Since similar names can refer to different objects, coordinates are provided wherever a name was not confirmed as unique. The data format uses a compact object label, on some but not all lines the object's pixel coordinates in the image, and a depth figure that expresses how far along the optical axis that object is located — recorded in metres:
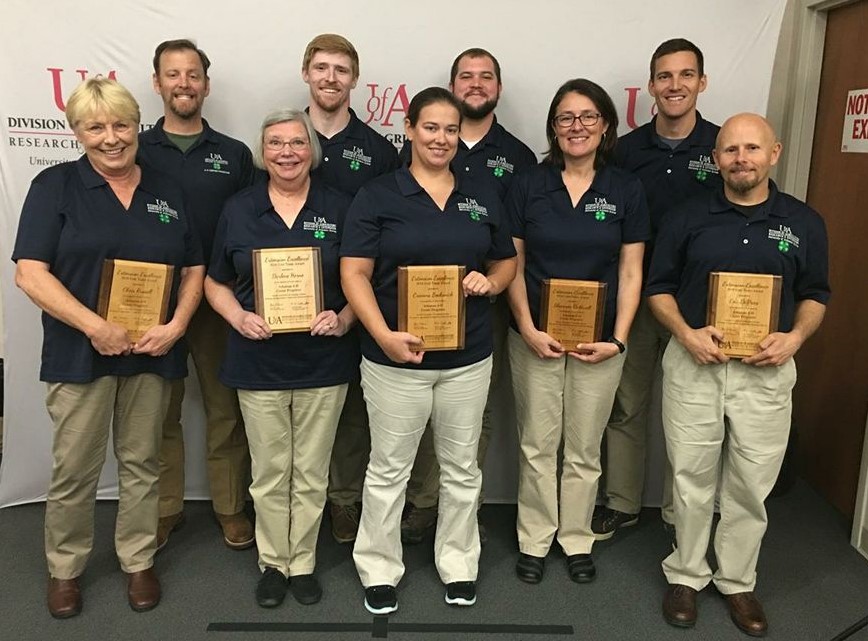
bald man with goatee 2.29
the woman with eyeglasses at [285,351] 2.34
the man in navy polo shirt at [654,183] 2.79
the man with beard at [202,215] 2.71
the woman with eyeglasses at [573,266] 2.48
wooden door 3.28
